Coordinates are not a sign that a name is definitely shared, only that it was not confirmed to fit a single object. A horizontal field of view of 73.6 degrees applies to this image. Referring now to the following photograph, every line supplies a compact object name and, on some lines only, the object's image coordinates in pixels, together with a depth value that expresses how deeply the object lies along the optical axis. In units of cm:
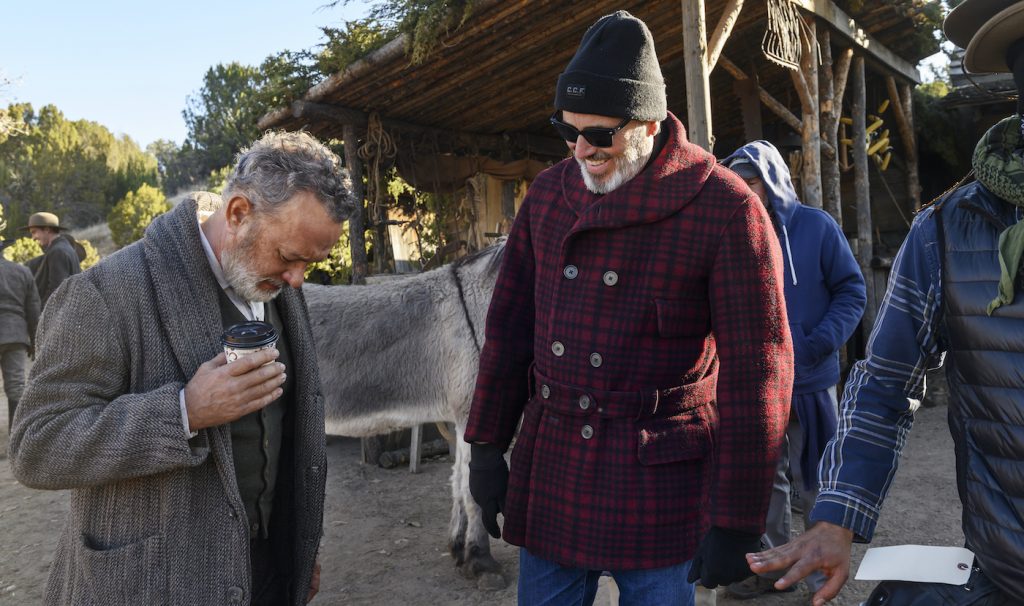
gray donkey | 411
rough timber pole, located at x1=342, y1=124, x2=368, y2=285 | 725
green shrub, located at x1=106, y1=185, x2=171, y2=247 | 2362
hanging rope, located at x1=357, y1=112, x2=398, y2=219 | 738
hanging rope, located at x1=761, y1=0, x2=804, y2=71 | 565
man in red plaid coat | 164
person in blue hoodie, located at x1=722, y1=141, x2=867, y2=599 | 317
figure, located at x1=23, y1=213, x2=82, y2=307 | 762
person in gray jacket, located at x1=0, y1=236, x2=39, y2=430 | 671
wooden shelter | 580
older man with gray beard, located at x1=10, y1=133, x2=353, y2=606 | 145
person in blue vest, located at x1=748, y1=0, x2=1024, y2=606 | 131
